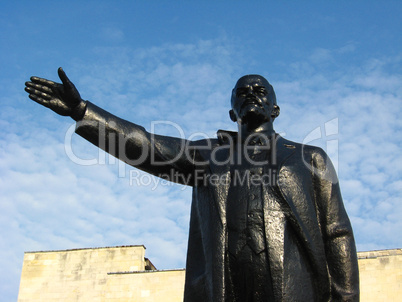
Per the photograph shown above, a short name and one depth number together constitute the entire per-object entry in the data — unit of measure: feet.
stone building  95.81
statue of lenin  17.34
